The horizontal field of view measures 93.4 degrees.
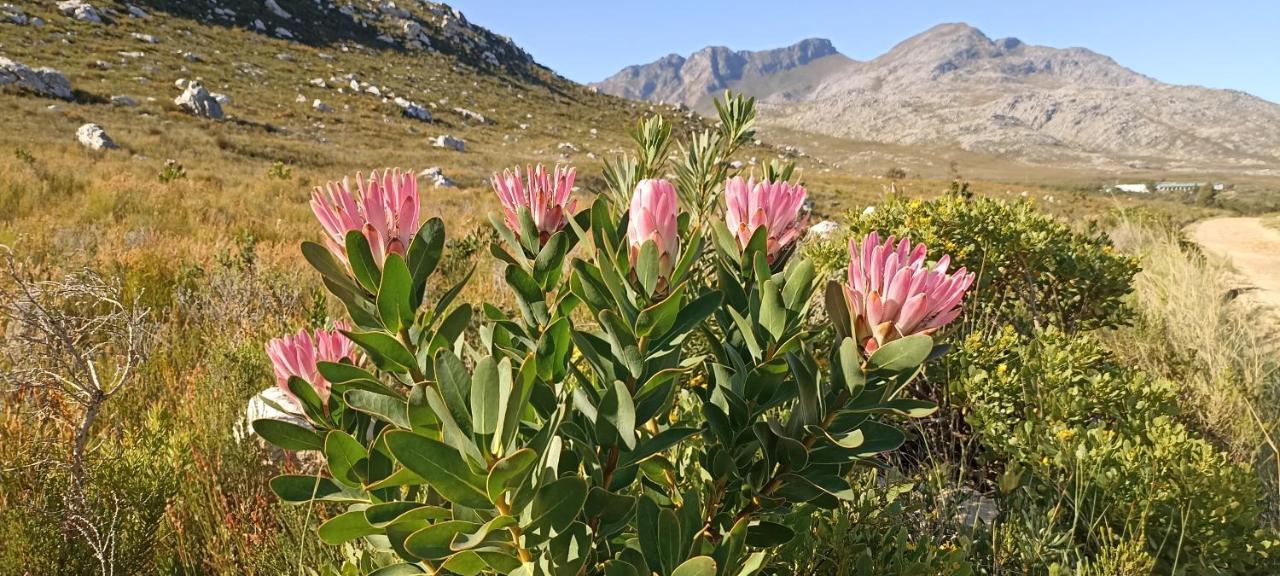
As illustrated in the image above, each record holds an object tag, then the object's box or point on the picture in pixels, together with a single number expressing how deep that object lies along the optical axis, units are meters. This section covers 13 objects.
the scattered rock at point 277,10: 39.91
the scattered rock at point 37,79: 17.46
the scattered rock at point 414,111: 30.64
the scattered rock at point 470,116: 34.36
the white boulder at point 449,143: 25.03
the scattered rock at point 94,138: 11.42
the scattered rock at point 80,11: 29.62
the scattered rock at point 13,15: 26.58
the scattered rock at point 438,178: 13.45
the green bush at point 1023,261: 3.07
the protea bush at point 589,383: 0.65
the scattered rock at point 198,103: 19.97
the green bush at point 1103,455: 1.76
